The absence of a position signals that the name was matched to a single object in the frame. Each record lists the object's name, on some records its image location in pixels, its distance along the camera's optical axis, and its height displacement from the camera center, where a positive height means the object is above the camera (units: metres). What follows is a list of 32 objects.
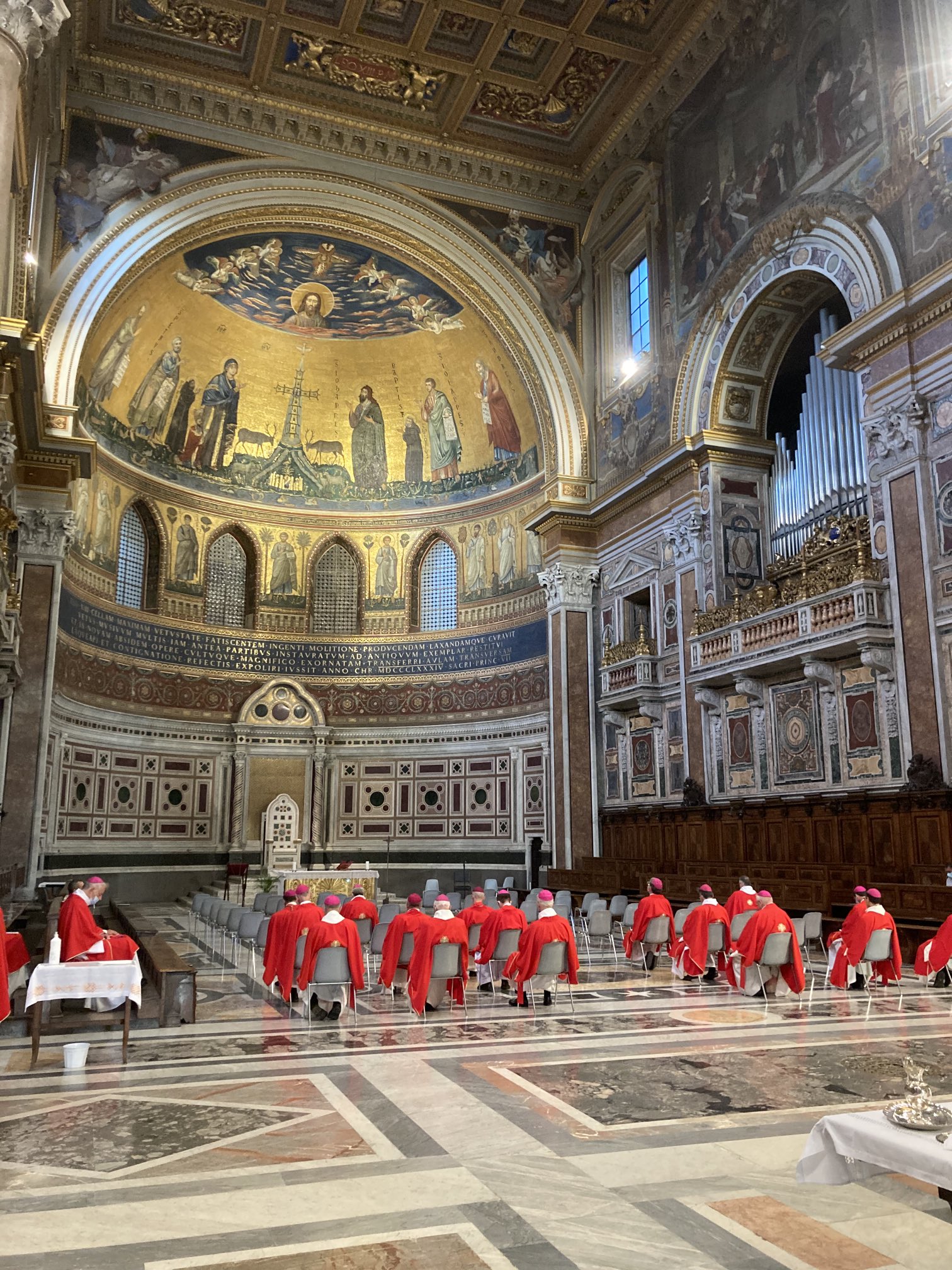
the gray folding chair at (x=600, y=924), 16.61 -1.16
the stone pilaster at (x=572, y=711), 26.66 +3.61
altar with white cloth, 23.56 -0.62
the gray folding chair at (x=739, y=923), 14.02 -0.97
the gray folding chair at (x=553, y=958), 12.08 -1.23
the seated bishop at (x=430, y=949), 11.58 -1.09
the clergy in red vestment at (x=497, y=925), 13.08 -0.92
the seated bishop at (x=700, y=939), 14.05 -1.19
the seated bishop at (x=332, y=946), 11.16 -1.00
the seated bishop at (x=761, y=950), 12.62 -1.24
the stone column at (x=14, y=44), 13.27 +10.38
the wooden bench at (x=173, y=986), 10.78 -1.37
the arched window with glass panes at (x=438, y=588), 33.25 +8.34
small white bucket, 8.80 -1.69
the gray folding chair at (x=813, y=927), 14.74 -1.08
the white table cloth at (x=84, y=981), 8.78 -1.07
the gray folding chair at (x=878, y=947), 12.58 -1.17
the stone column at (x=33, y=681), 22.34 +3.81
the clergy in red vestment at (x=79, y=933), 9.49 -0.71
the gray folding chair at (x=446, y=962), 11.70 -1.22
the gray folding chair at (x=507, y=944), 12.98 -1.14
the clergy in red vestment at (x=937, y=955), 12.66 -1.30
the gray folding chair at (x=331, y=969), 10.94 -1.21
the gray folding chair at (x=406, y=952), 12.70 -1.21
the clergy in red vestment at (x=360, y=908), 15.06 -0.81
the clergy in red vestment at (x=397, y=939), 12.55 -1.04
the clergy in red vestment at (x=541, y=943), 12.20 -1.07
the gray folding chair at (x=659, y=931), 15.09 -1.15
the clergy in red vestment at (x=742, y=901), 14.42 -0.71
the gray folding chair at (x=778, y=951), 12.49 -1.20
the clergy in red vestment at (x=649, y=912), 15.25 -0.89
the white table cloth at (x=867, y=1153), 3.94 -1.21
